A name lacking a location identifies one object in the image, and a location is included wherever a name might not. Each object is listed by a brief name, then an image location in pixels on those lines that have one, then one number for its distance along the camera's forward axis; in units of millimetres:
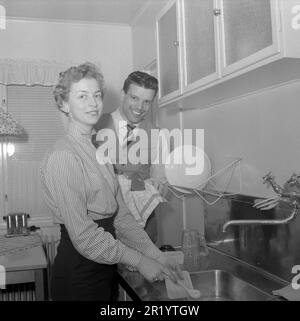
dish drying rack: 1253
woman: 797
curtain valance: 2064
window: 2074
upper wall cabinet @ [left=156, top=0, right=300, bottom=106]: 699
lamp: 1879
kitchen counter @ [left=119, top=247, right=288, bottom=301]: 859
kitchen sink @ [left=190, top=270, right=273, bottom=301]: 979
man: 1295
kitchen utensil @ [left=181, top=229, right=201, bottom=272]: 1107
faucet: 877
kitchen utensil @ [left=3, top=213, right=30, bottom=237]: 1955
